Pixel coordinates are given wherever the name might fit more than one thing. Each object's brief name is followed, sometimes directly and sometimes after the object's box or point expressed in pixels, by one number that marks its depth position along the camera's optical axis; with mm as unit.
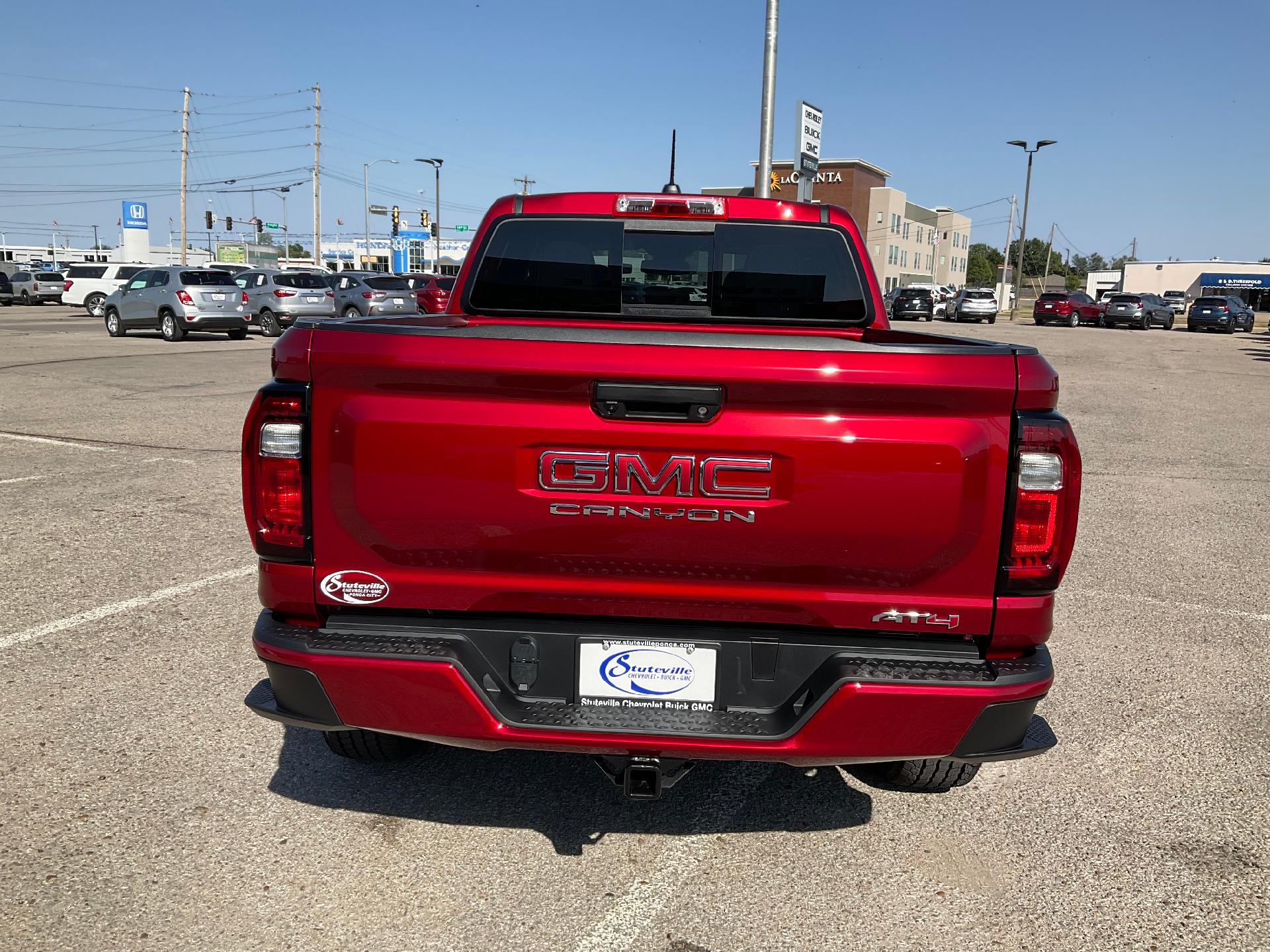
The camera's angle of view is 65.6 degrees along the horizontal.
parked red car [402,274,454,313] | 27328
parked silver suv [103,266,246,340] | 24125
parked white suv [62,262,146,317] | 37281
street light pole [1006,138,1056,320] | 53750
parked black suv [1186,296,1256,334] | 45062
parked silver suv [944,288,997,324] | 44594
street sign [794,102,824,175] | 16438
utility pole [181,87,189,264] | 57031
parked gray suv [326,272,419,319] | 26625
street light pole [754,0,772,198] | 14914
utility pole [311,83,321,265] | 60094
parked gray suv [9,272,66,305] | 46219
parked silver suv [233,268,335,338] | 26281
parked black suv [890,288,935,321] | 43531
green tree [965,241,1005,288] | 151375
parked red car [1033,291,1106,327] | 46000
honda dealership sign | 67750
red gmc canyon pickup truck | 2422
